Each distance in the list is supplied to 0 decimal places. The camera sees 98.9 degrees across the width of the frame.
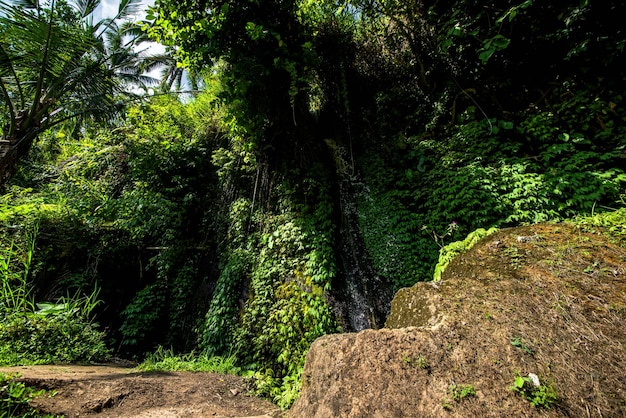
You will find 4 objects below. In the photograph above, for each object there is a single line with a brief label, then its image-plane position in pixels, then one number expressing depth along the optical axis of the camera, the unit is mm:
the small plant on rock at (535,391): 1105
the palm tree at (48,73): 4914
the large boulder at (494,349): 1160
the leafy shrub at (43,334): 3658
